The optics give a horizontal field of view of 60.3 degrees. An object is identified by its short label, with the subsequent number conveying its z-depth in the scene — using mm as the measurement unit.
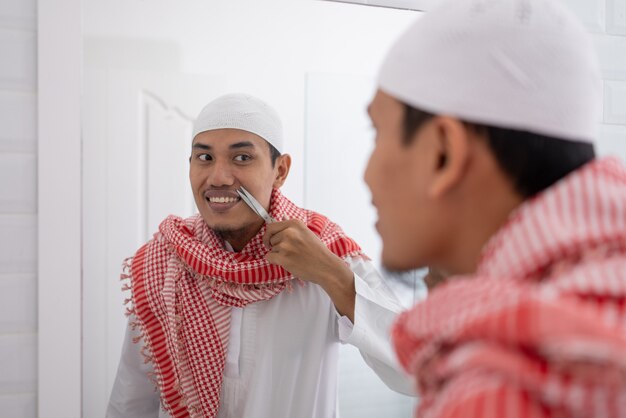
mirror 958
